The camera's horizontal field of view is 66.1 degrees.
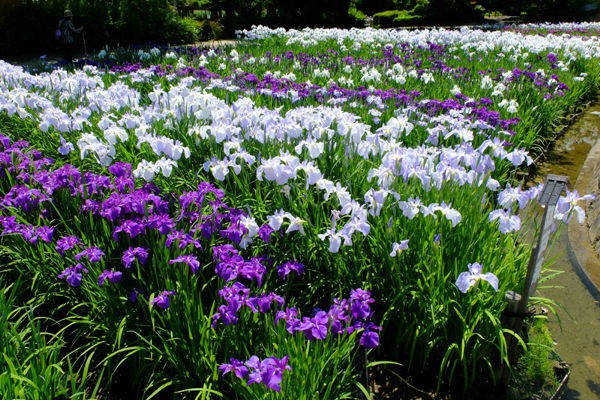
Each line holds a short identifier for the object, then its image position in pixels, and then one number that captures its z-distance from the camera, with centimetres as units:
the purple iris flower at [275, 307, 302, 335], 194
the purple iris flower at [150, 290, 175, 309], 211
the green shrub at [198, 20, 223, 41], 2139
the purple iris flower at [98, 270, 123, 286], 230
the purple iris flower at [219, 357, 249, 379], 180
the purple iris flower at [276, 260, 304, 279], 234
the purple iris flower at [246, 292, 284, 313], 201
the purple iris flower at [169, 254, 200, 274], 219
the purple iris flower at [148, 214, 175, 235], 241
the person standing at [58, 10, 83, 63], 1169
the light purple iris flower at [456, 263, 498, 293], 203
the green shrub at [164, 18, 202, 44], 1817
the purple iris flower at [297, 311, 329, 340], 188
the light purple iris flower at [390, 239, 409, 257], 226
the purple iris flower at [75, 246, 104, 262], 237
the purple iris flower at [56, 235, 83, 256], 249
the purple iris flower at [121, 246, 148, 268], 231
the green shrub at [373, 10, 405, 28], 3070
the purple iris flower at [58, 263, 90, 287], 236
